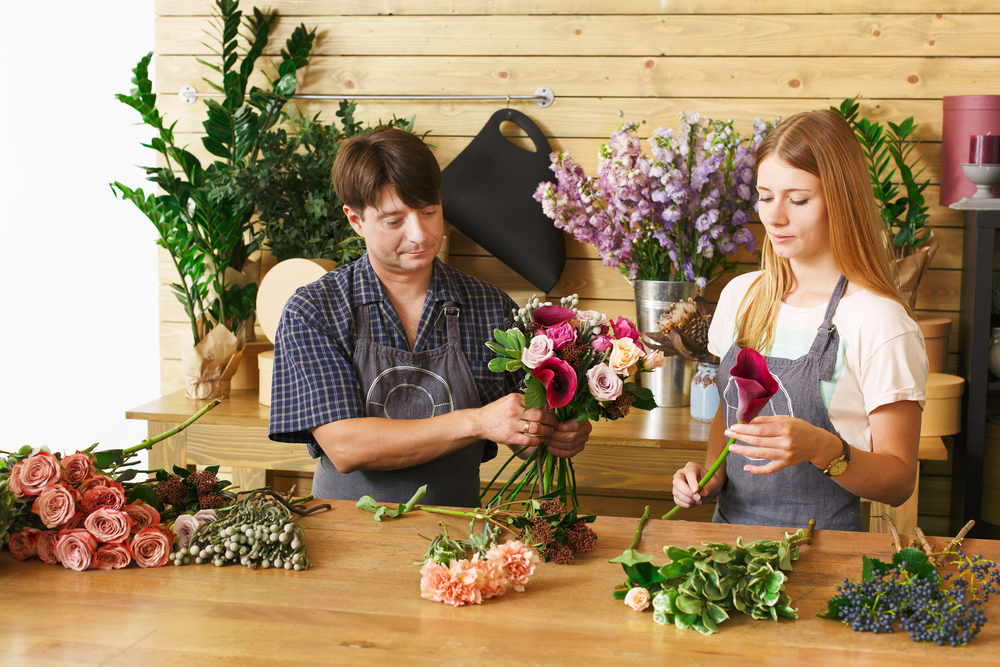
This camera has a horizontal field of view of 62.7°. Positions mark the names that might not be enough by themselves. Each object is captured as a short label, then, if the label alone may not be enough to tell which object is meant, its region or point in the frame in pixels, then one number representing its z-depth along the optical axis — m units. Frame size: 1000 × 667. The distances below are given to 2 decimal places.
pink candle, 2.34
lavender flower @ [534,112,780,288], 2.31
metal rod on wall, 2.73
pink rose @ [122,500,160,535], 1.26
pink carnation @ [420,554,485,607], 1.09
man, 1.62
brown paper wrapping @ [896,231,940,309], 2.38
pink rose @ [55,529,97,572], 1.20
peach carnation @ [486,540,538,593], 1.13
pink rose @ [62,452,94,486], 1.27
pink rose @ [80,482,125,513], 1.26
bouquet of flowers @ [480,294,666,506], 1.33
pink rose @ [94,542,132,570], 1.21
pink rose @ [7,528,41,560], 1.23
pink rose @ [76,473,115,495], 1.27
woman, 1.42
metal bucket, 2.41
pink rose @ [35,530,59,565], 1.22
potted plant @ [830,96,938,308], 2.40
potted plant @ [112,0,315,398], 2.62
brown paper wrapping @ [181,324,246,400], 2.64
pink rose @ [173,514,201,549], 1.26
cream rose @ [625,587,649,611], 1.08
